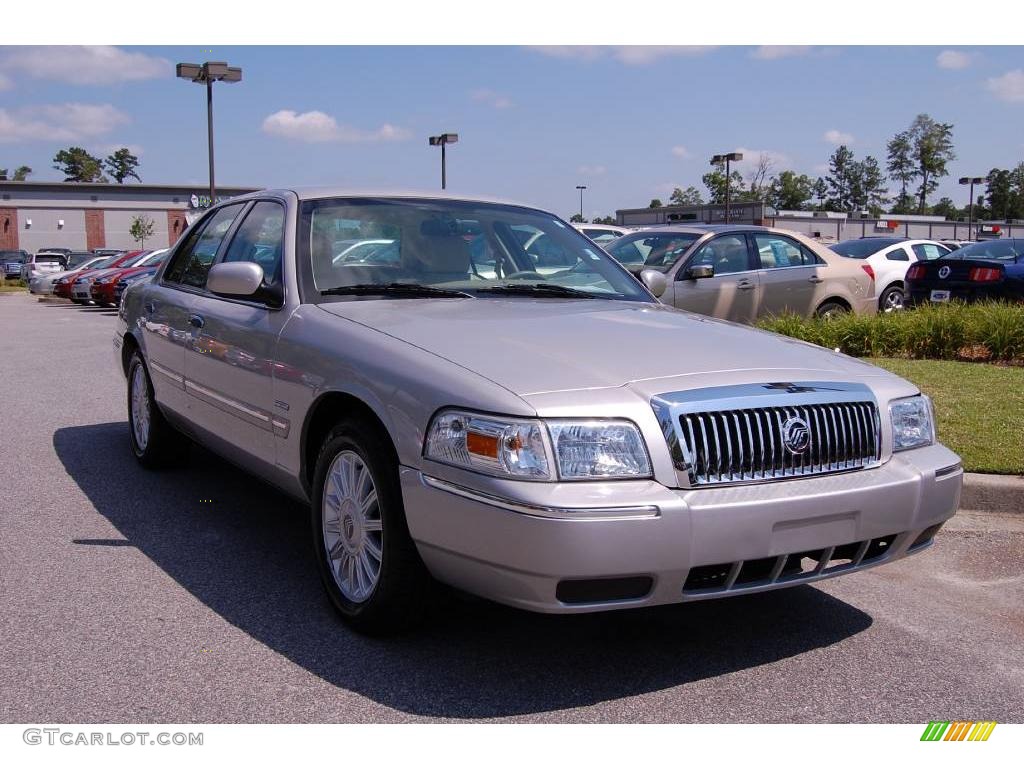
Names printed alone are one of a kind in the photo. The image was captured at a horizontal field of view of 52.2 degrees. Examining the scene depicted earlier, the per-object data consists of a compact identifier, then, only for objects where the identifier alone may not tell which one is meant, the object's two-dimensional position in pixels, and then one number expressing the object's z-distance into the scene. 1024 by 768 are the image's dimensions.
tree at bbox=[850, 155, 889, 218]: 126.38
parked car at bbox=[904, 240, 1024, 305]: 13.24
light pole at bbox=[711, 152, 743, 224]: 47.46
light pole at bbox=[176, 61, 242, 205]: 26.19
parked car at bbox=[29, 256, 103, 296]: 32.12
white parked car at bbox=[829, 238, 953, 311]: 16.27
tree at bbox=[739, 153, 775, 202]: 95.44
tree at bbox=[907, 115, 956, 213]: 116.88
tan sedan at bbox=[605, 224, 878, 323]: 11.19
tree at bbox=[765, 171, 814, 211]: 119.06
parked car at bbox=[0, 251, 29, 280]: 45.47
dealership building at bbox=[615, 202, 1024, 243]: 68.81
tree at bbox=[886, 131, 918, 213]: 120.12
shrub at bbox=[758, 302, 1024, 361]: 10.20
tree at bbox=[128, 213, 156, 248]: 74.38
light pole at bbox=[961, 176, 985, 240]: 65.00
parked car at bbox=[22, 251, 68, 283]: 37.43
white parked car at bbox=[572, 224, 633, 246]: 17.50
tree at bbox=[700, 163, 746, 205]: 102.06
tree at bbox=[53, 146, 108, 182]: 124.88
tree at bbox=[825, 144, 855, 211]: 126.88
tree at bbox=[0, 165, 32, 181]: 116.44
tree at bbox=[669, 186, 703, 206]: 134.12
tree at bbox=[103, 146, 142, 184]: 128.38
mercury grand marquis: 3.17
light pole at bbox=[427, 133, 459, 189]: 36.59
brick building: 75.31
